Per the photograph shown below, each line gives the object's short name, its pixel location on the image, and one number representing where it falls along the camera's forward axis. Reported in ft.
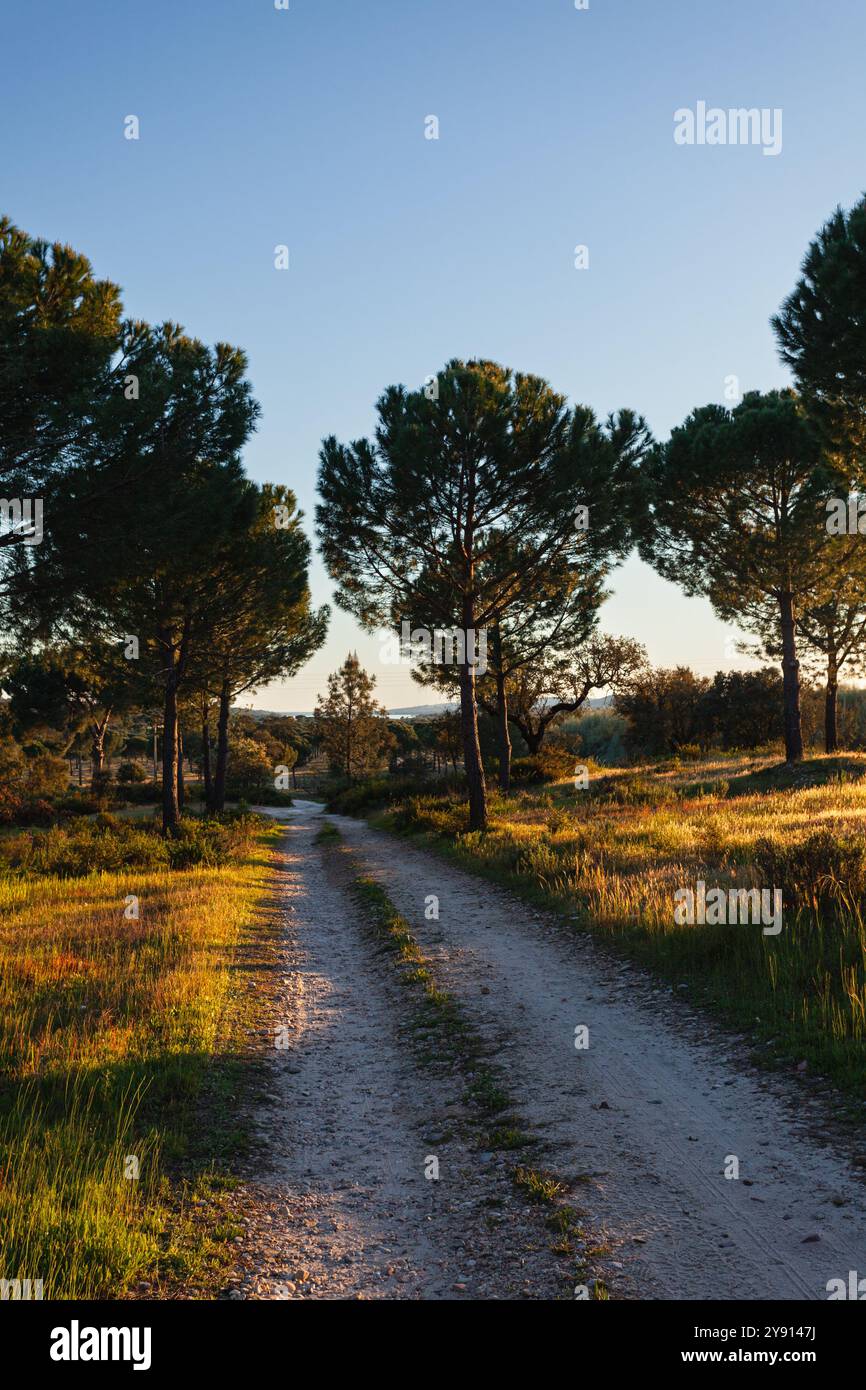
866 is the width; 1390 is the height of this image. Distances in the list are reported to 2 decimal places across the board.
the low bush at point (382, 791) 124.47
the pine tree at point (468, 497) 64.39
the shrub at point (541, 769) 127.13
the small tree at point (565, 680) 130.52
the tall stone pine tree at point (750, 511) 95.35
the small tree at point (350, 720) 194.80
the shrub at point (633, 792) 75.34
